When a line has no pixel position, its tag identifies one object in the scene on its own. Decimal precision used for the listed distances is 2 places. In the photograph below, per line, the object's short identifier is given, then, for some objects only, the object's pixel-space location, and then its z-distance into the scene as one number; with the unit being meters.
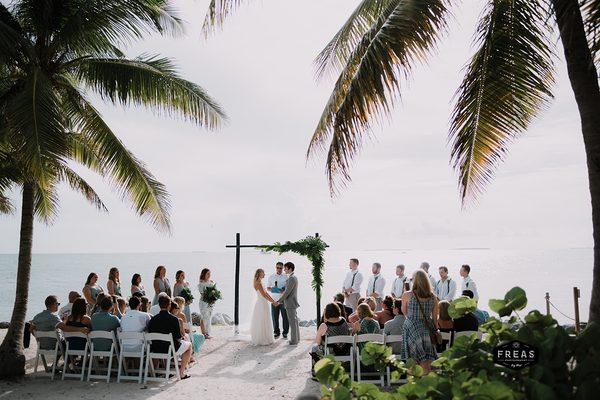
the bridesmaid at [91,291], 11.97
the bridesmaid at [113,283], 12.33
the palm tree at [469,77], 5.27
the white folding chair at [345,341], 8.26
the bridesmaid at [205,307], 13.83
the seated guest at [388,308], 9.84
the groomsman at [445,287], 13.57
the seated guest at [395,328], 8.65
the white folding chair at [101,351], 8.85
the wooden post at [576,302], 10.73
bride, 13.09
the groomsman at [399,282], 14.50
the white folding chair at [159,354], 8.70
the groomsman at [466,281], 13.00
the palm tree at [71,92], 7.61
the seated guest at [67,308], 11.18
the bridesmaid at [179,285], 13.02
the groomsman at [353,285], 14.19
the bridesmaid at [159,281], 12.62
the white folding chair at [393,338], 8.40
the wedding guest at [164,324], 9.09
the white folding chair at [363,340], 8.16
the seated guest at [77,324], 9.14
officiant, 13.74
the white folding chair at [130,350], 8.77
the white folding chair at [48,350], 9.11
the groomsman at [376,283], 14.14
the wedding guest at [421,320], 7.32
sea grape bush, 1.56
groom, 12.95
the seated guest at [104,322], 9.19
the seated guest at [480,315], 9.54
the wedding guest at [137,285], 12.15
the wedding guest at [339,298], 10.11
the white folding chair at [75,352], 9.01
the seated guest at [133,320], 9.23
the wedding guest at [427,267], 13.17
